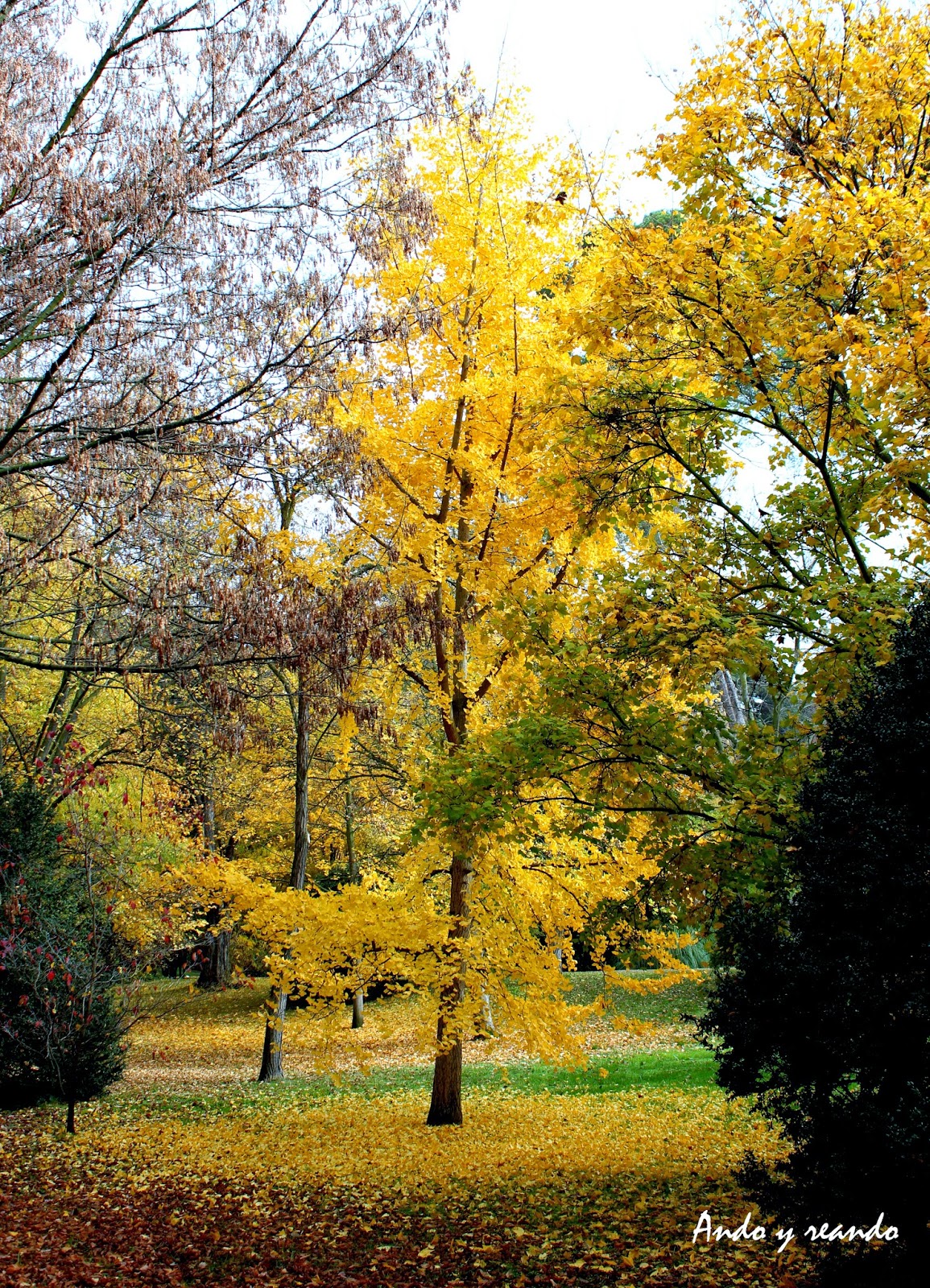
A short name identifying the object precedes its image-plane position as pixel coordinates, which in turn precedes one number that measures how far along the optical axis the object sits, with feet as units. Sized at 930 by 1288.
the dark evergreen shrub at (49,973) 27.55
